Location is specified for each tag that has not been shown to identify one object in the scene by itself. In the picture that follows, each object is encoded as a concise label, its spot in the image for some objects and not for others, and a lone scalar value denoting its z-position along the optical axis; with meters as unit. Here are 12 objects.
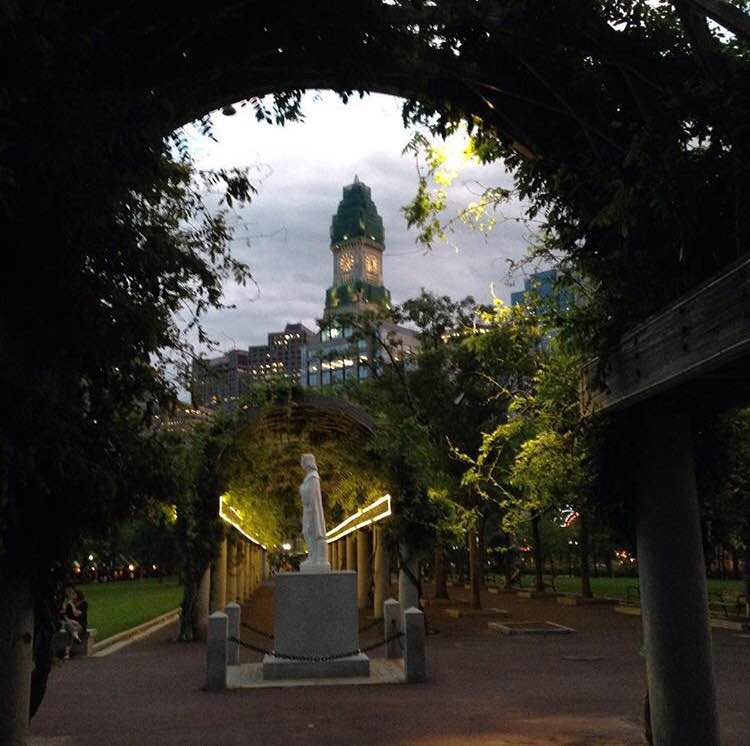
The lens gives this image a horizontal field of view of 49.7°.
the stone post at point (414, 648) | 12.73
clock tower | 172.60
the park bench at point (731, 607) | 23.08
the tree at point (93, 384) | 4.42
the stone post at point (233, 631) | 15.30
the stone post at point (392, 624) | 15.66
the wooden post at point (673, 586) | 6.09
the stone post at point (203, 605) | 20.78
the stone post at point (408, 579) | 18.38
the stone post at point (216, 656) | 12.24
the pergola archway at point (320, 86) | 4.16
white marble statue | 15.55
